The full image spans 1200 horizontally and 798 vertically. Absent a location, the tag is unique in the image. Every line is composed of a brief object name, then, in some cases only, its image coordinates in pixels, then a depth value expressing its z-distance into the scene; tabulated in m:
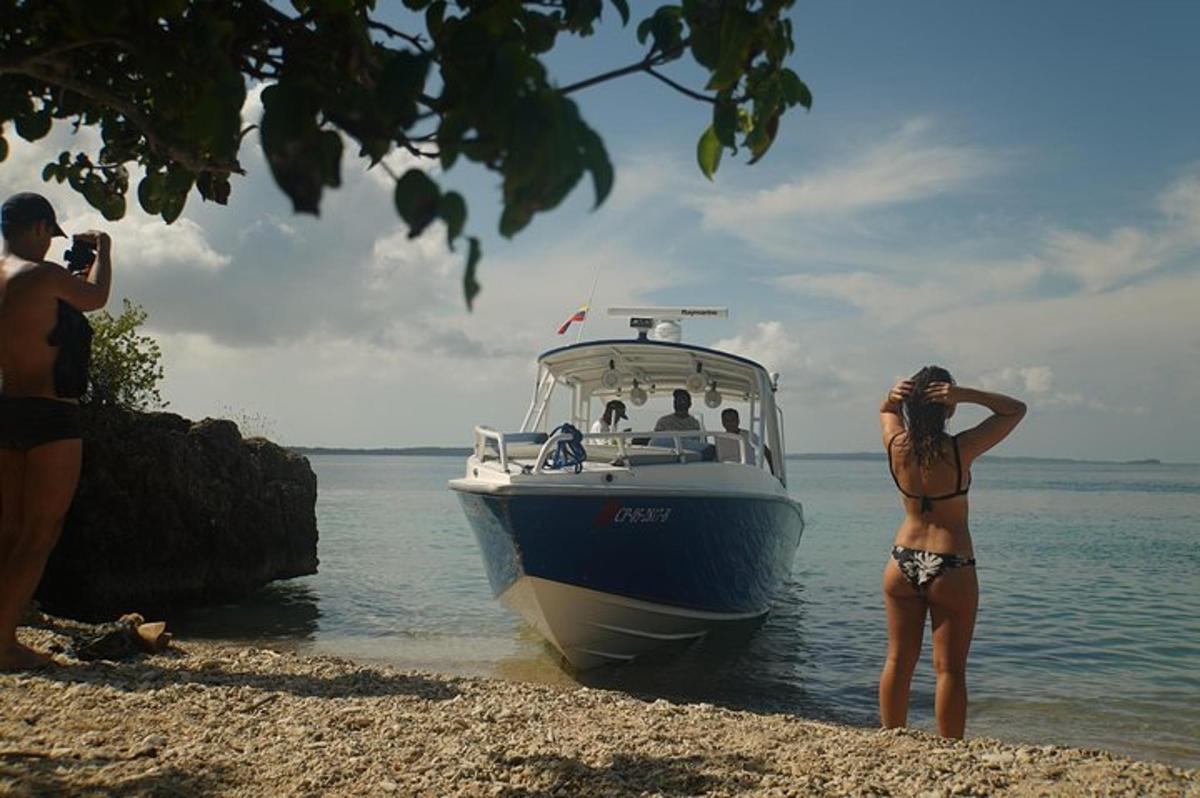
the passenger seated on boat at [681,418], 10.09
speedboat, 7.93
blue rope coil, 8.07
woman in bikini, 4.84
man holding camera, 4.80
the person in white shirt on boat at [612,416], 11.12
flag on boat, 11.50
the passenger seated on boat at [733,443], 10.10
